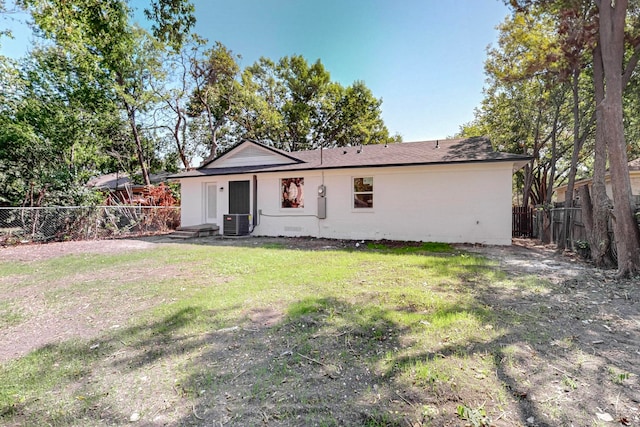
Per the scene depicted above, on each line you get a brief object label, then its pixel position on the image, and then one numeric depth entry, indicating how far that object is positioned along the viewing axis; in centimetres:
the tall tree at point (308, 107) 2655
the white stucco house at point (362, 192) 979
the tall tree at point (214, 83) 2102
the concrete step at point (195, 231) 1228
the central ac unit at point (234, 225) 1228
